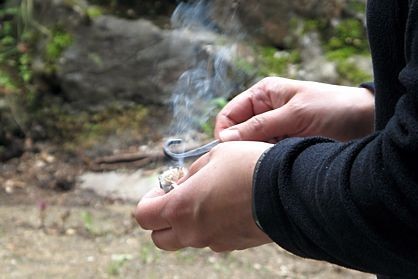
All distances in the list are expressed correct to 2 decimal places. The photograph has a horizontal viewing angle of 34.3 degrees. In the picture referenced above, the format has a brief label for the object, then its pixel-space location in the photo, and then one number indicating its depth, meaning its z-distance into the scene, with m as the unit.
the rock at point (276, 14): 3.24
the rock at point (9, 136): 3.06
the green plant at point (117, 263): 2.20
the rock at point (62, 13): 3.44
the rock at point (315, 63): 3.03
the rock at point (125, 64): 3.25
